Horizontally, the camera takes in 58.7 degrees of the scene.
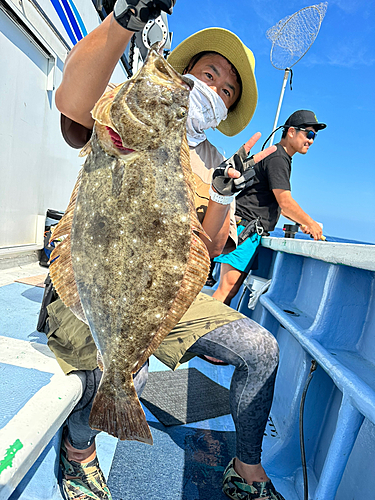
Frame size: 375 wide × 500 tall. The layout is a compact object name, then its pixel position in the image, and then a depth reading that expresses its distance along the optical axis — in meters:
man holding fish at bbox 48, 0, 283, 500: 1.54
